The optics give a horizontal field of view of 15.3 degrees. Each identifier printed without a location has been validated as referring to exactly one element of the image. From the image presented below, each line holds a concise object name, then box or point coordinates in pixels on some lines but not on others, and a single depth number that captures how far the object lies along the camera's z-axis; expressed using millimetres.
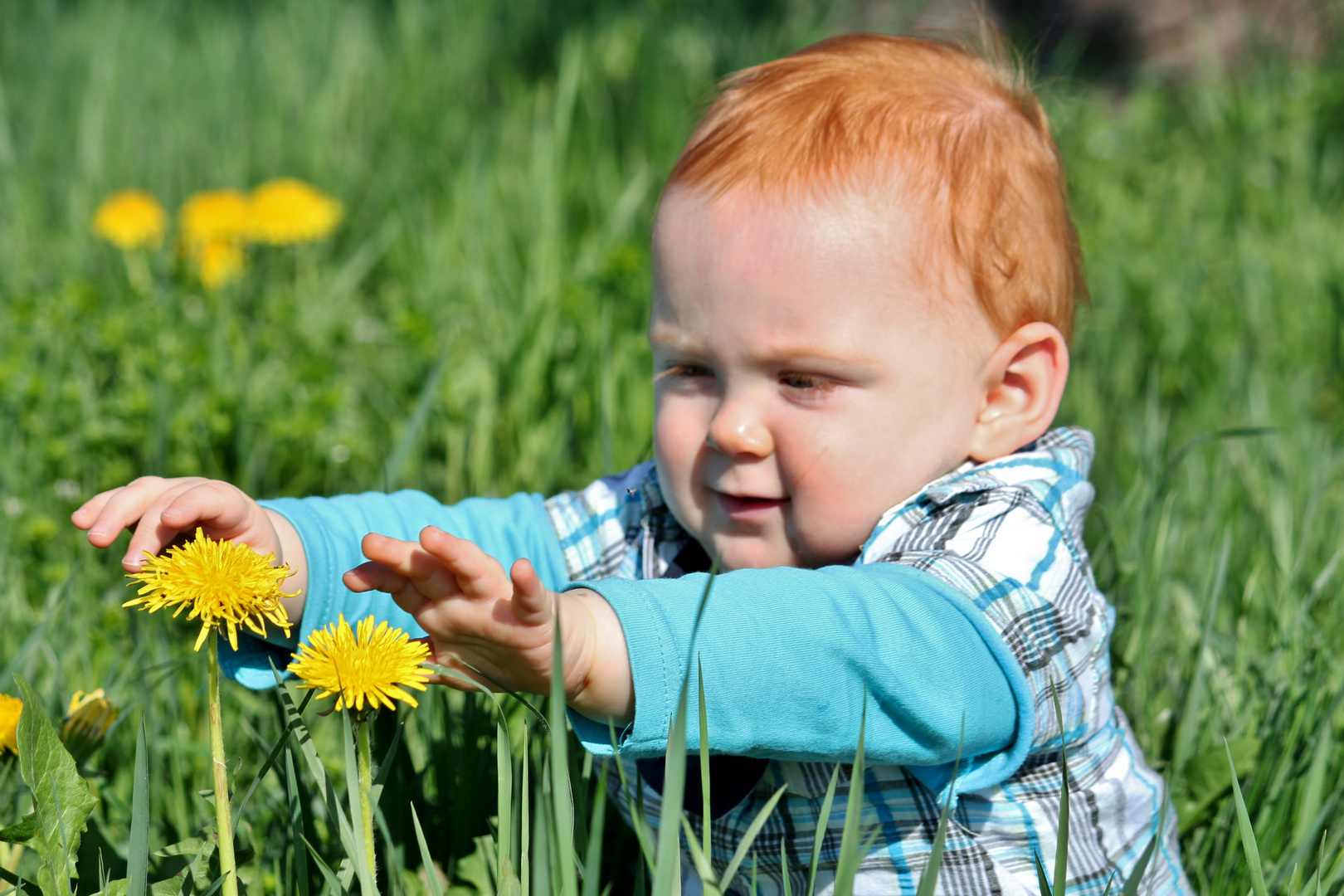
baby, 1427
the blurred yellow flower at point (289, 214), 2004
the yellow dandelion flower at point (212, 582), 1390
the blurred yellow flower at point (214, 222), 1981
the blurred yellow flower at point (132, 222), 2014
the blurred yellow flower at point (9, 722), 1429
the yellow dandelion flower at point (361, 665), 1382
